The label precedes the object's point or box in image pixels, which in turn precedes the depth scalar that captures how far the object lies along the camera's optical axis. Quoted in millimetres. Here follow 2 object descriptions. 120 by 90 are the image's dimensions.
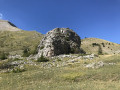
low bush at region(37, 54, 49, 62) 23309
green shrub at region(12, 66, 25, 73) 16440
